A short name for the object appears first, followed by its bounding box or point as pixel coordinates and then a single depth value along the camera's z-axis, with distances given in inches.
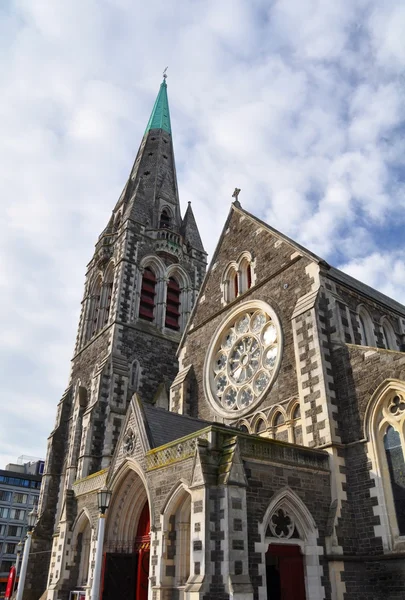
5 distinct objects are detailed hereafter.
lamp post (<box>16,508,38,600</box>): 765.9
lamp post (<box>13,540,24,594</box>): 1022.1
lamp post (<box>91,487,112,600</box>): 500.7
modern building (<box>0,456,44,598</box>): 2245.3
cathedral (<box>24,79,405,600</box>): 438.3
